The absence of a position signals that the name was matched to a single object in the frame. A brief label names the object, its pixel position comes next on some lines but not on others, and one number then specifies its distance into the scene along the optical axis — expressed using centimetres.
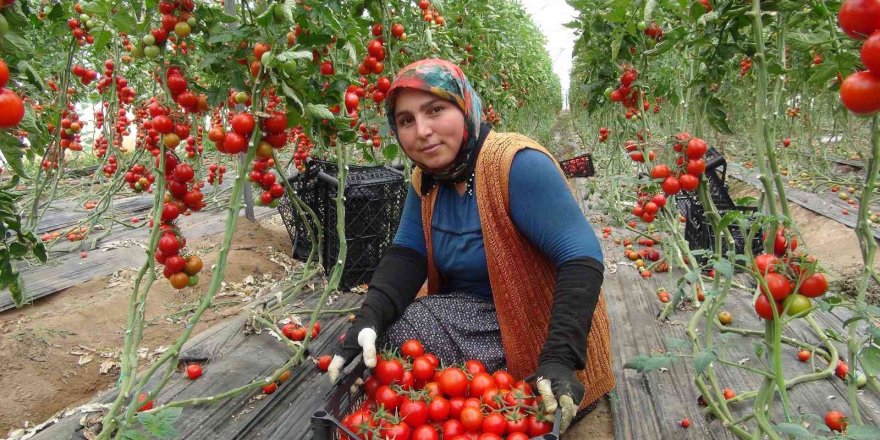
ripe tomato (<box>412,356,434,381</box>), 145
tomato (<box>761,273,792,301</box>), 97
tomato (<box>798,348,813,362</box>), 210
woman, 144
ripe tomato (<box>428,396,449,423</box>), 131
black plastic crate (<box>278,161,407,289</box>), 298
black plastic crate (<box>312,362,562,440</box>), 110
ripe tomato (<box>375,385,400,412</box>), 133
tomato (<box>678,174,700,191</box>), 148
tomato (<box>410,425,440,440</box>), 123
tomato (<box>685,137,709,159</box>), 144
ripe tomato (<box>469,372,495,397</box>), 137
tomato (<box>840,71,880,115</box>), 61
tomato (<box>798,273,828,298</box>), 95
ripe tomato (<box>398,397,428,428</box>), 128
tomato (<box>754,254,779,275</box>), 98
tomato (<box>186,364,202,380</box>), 203
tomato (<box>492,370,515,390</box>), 142
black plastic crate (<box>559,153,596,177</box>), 733
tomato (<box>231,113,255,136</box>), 127
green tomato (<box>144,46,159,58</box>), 130
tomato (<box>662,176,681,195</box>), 157
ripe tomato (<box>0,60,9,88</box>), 70
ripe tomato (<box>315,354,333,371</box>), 201
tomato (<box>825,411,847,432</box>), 159
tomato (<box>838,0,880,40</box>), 64
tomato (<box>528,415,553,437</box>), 121
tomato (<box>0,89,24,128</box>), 70
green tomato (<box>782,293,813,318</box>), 97
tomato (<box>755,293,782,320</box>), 100
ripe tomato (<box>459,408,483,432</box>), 125
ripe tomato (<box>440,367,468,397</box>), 137
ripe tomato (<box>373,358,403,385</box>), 141
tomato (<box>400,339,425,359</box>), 156
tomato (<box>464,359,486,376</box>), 149
